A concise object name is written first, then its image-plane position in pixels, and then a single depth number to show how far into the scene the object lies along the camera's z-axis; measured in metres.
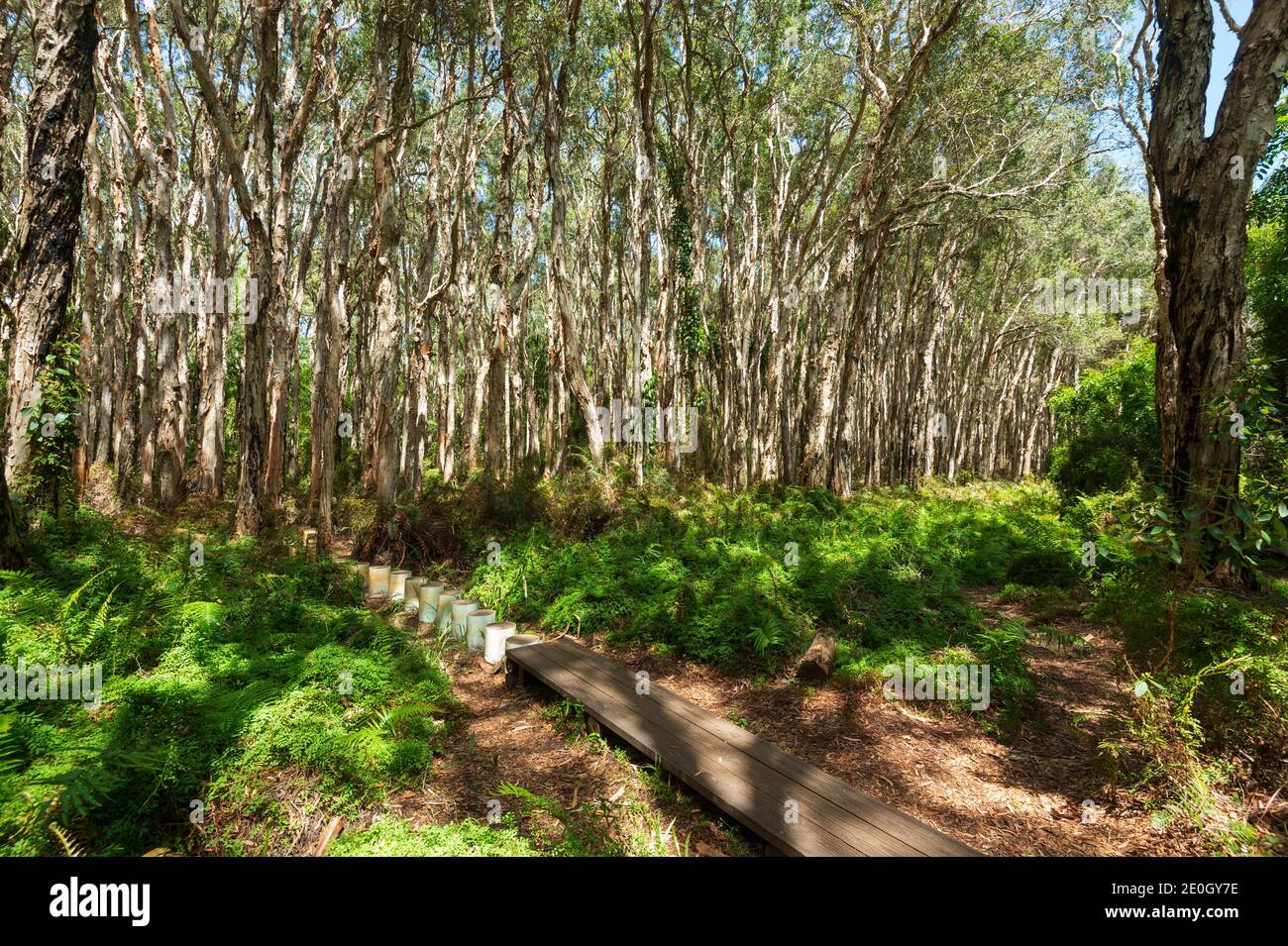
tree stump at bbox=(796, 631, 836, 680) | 5.25
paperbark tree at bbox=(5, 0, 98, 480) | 4.95
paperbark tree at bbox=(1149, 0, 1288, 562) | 5.36
